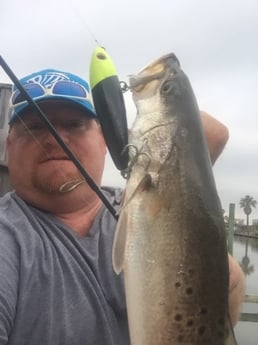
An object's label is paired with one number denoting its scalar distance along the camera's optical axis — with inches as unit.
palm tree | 2600.9
